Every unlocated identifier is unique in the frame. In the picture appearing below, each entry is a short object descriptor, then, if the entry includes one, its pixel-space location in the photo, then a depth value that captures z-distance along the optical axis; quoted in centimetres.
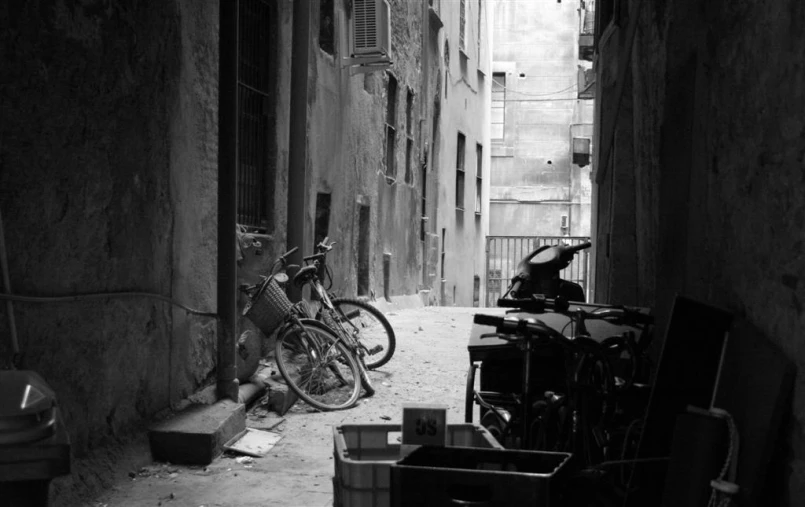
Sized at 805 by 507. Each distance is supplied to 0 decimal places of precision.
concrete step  577
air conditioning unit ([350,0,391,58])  1166
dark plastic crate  228
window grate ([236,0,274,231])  823
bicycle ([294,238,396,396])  860
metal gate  3244
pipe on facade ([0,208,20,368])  409
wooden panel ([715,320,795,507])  283
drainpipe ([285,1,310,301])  927
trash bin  248
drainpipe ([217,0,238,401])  692
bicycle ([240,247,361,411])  780
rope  273
